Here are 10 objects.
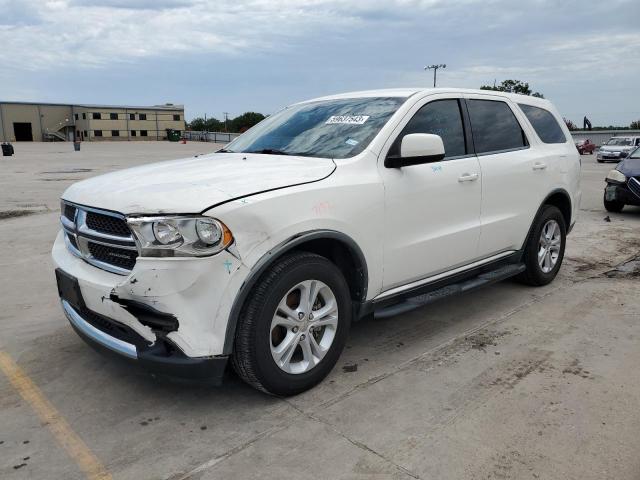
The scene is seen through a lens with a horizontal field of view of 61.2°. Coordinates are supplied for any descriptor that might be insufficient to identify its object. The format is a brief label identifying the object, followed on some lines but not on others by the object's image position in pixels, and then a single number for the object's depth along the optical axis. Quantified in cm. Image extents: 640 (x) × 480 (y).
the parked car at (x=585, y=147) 4113
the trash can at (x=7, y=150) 3341
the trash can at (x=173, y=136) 7875
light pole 6112
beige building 8241
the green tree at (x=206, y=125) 11949
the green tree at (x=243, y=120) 10381
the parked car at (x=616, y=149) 2955
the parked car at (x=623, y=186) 961
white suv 269
